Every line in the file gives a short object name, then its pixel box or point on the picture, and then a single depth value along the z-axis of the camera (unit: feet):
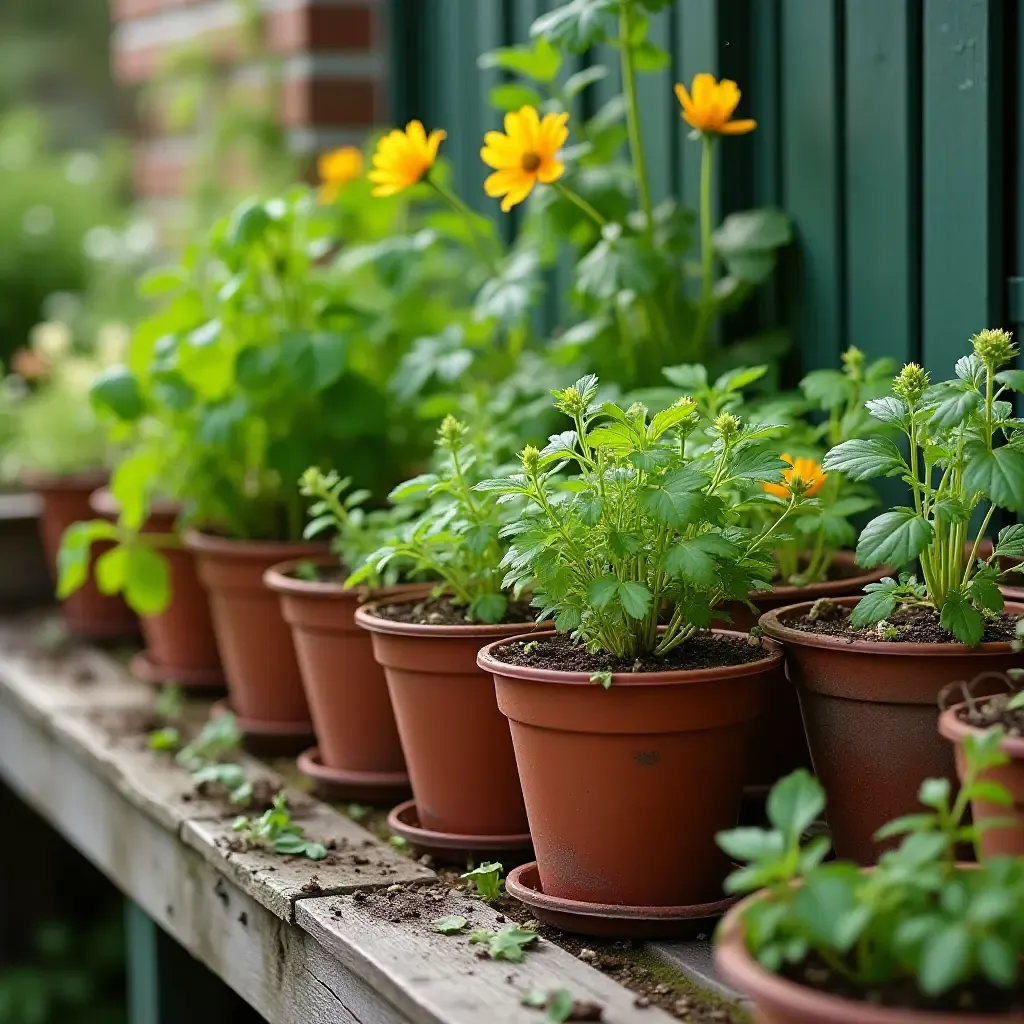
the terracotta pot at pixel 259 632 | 6.63
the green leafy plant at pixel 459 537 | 5.55
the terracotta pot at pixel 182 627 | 7.33
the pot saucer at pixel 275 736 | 6.64
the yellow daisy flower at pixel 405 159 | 6.13
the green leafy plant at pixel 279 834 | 5.74
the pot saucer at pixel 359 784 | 6.12
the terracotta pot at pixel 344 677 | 6.08
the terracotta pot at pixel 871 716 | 5.05
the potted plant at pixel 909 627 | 4.98
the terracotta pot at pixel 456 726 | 5.58
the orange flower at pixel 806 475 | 5.50
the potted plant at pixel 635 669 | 5.10
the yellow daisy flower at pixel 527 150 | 5.89
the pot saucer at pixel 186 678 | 7.37
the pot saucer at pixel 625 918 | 5.15
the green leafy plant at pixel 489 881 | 5.42
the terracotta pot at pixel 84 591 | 8.34
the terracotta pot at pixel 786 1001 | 4.25
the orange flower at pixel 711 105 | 5.97
